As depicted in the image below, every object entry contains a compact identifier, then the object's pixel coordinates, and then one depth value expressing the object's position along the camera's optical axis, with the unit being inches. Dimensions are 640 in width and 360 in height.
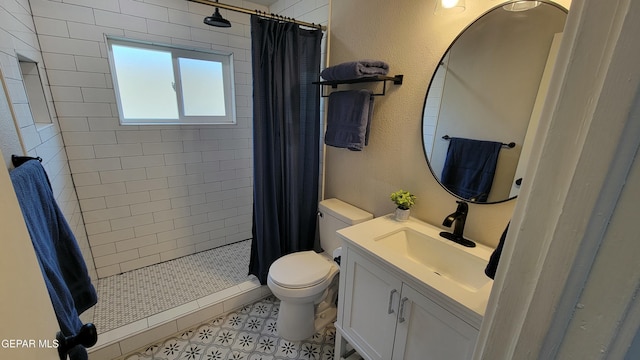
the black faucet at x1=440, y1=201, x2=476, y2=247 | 48.9
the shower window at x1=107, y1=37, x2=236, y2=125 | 80.6
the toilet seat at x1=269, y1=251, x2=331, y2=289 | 62.1
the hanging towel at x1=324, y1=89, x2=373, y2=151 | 63.4
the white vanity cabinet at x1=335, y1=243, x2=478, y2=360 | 38.3
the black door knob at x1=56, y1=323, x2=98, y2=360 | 24.9
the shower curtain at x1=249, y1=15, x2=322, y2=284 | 68.9
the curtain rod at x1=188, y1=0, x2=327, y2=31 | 59.6
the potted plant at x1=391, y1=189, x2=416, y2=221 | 58.6
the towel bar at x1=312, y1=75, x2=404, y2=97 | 57.9
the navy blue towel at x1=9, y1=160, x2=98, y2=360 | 28.0
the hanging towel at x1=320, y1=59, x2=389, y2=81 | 58.2
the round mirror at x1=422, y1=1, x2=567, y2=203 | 40.4
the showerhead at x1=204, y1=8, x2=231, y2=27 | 68.1
